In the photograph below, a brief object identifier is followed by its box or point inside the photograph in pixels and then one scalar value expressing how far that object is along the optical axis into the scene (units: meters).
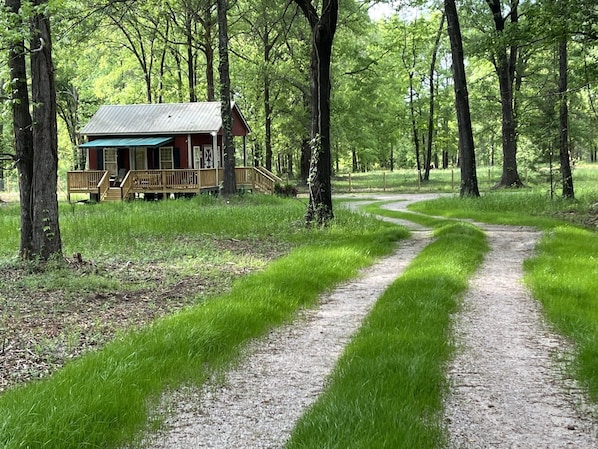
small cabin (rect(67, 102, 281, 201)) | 27.86
